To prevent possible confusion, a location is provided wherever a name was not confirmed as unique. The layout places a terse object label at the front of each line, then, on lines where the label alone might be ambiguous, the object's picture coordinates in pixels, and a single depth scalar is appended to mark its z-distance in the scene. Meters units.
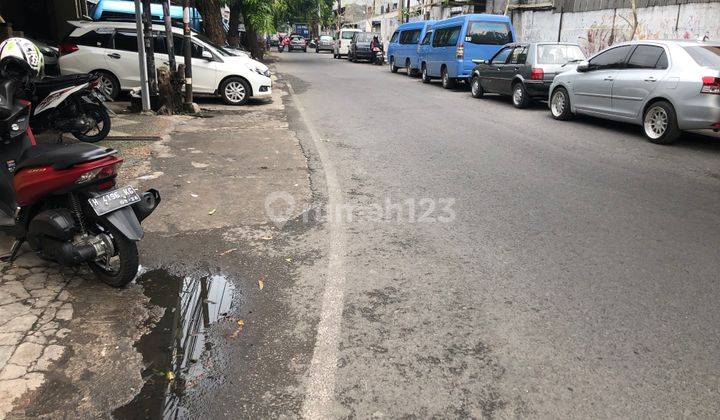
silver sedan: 8.60
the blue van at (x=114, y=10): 18.81
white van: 39.53
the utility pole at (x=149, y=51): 11.38
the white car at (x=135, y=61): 12.40
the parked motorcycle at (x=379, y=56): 33.88
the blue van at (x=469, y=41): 17.50
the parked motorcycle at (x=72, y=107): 7.35
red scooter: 3.75
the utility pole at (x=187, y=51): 11.56
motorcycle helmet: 5.25
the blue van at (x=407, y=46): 22.97
